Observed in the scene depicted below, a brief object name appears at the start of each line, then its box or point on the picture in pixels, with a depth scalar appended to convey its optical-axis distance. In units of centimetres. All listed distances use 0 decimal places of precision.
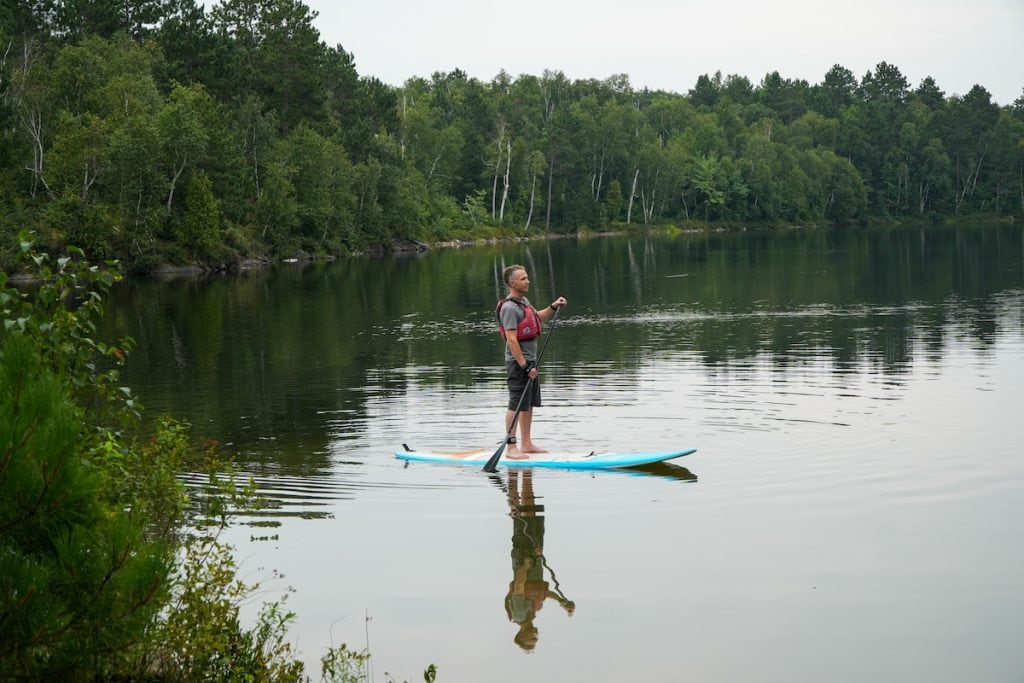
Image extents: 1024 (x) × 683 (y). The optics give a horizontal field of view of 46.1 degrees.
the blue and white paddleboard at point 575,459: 1387
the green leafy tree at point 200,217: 6162
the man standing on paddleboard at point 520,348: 1406
